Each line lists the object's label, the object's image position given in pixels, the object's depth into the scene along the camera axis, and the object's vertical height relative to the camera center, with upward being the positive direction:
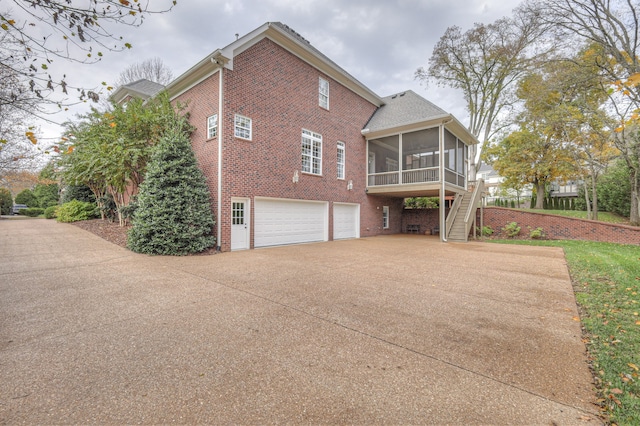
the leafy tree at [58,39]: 3.17 +2.15
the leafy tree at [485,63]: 16.39 +9.83
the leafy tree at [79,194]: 18.12 +1.08
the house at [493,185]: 28.84 +3.45
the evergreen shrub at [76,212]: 15.95 -0.12
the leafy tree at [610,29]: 10.02 +7.13
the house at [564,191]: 31.85 +2.59
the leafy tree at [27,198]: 31.68 +1.38
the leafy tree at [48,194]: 26.80 +1.58
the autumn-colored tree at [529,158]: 17.36 +3.76
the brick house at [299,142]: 9.27 +3.08
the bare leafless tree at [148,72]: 24.02 +12.25
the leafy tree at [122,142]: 9.91 +2.65
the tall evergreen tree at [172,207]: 8.09 +0.10
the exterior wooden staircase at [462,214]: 12.70 -0.11
